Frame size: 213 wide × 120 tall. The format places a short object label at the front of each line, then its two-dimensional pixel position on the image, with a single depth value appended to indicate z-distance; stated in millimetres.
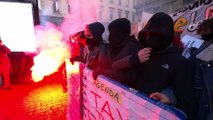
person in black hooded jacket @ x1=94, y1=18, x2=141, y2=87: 1422
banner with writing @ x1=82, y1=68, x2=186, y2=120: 922
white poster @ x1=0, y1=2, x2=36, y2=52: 4991
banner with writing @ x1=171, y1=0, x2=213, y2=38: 3316
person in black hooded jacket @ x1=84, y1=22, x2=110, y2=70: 1951
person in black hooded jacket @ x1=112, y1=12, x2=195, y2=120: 1085
